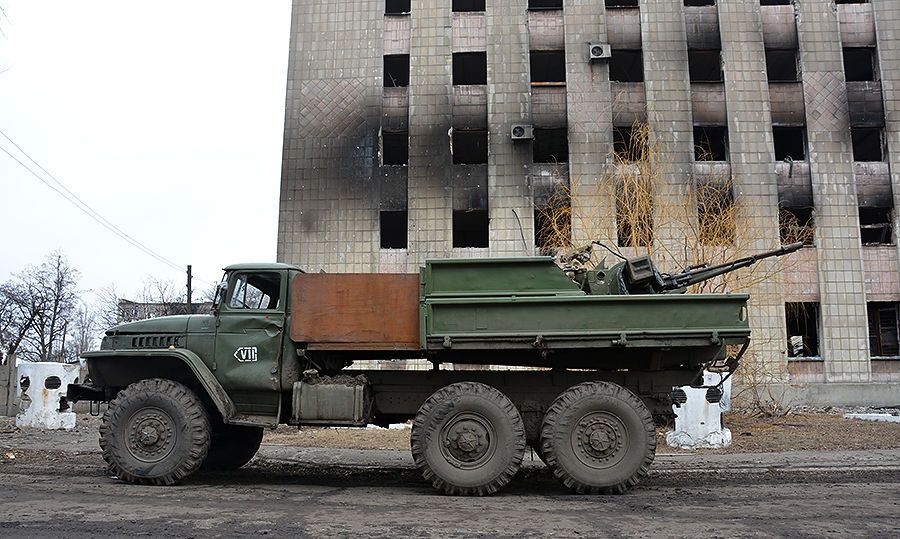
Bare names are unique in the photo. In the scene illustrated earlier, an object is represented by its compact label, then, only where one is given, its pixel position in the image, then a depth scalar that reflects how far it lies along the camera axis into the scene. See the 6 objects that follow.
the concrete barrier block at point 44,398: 16.42
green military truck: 8.04
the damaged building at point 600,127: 23.00
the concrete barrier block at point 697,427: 12.90
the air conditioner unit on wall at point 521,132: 23.52
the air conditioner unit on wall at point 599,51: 23.92
